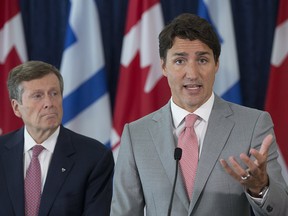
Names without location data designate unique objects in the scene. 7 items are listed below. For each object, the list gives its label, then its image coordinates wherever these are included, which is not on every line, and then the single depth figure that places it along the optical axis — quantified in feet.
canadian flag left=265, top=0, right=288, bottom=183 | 24.99
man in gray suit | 13.07
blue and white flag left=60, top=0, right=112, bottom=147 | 26.00
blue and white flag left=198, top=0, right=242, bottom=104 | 25.17
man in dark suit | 17.11
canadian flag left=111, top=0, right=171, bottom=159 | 25.68
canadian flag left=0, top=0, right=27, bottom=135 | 26.45
